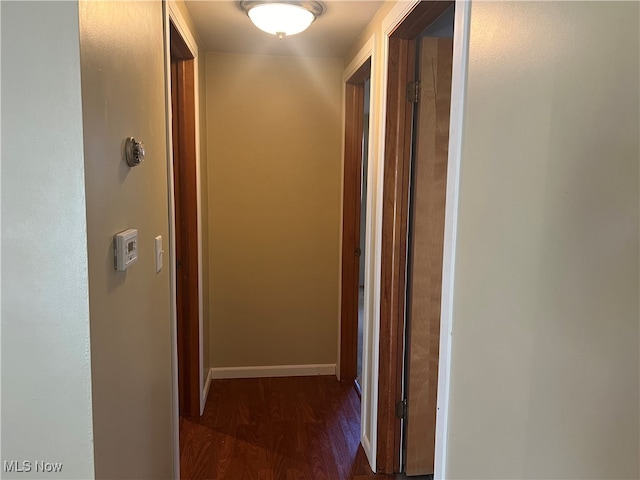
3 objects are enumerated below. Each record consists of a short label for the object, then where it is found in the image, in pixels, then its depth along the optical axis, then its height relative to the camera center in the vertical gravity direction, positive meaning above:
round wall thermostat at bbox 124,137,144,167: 1.13 +0.10
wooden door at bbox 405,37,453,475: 1.87 -0.24
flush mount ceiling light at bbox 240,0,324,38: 1.90 +0.78
